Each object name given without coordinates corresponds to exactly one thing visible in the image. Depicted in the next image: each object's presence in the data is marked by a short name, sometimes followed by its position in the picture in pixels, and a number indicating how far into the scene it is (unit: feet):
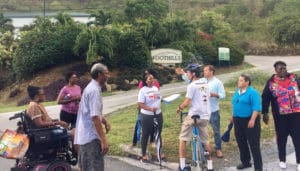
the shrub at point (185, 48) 81.78
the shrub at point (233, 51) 99.45
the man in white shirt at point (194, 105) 23.47
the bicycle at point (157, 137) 26.12
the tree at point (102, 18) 87.81
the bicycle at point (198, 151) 24.31
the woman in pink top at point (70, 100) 27.45
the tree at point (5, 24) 114.20
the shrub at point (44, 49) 77.61
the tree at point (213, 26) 109.81
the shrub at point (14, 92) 78.95
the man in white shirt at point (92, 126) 18.39
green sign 79.13
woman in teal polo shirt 23.41
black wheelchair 23.50
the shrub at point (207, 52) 93.61
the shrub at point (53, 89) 70.30
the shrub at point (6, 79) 86.74
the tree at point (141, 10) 92.48
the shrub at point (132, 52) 77.20
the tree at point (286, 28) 121.29
